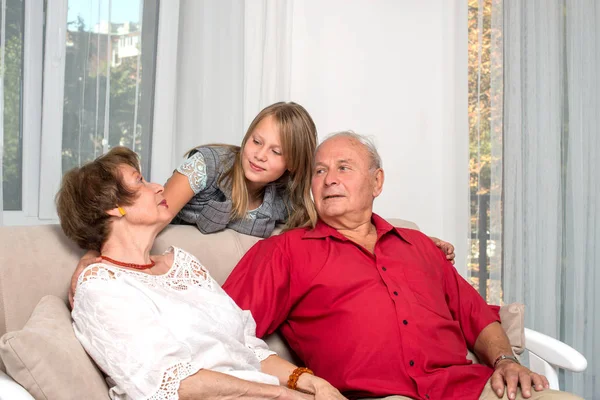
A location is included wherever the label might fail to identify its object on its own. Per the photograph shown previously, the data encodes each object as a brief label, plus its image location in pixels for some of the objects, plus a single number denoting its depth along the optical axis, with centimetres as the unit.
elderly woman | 147
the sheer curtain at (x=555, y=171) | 352
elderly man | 197
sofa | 139
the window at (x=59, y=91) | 266
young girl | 226
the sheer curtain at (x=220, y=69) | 314
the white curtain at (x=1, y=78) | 253
